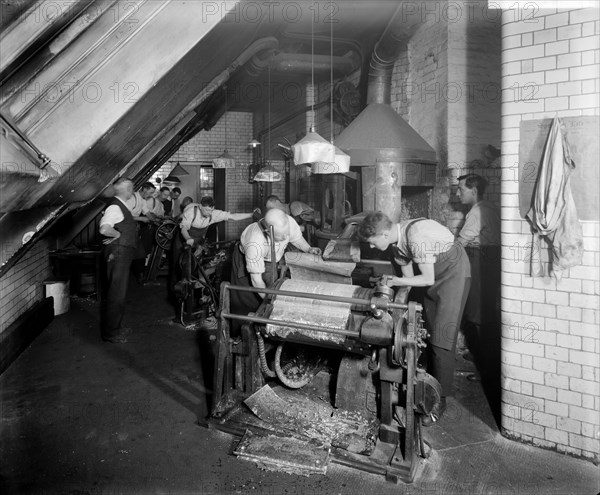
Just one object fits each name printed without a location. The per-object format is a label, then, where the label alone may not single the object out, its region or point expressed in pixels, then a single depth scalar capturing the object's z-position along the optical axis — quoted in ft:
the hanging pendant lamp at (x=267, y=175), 24.02
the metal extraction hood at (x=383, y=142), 18.25
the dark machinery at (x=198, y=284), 20.17
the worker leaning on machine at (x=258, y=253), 14.33
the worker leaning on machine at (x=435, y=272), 12.36
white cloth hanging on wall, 10.02
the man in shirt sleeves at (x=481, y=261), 16.16
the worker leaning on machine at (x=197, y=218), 23.39
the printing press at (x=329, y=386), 10.02
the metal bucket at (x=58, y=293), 21.07
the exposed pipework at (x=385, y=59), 19.48
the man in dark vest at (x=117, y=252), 17.49
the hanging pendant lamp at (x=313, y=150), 13.51
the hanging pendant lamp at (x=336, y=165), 14.92
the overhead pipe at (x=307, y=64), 25.72
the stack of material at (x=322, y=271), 13.92
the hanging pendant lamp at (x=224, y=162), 28.77
